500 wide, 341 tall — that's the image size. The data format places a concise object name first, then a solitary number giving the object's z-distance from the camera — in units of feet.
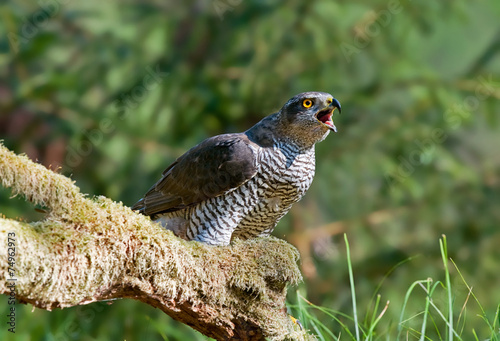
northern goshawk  31.41
